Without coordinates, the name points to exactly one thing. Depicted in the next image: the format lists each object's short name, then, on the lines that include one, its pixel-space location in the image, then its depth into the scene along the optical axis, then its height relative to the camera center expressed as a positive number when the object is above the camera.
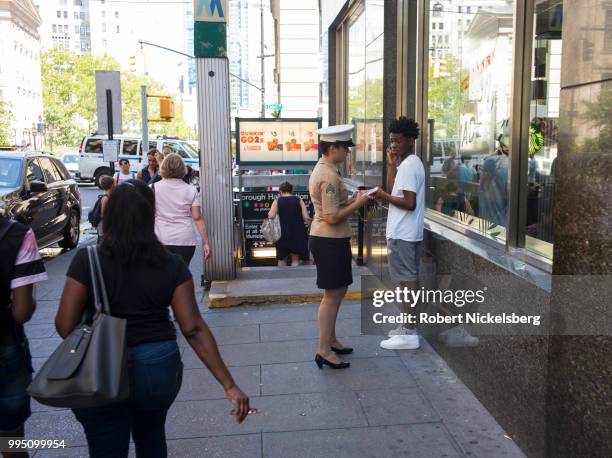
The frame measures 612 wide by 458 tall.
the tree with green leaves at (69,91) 53.31 +5.77
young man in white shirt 4.96 -0.54
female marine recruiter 4.50 -0.54
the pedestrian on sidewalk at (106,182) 8.60 -0.40
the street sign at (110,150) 13.18 +0.10
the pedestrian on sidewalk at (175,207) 5.79 -0.51
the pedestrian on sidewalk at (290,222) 8.63 -0.99
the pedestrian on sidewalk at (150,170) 10.85 -0.28
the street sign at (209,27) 7.21 +1.54
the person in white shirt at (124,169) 12.37 -0.30
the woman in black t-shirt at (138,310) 2.34 -0.62
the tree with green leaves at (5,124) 42.28 +2.32
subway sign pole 7.23 +0.44
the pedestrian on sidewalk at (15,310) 2.65 -0.69
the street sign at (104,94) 12.63 +1.30
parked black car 9.21 -0.68
